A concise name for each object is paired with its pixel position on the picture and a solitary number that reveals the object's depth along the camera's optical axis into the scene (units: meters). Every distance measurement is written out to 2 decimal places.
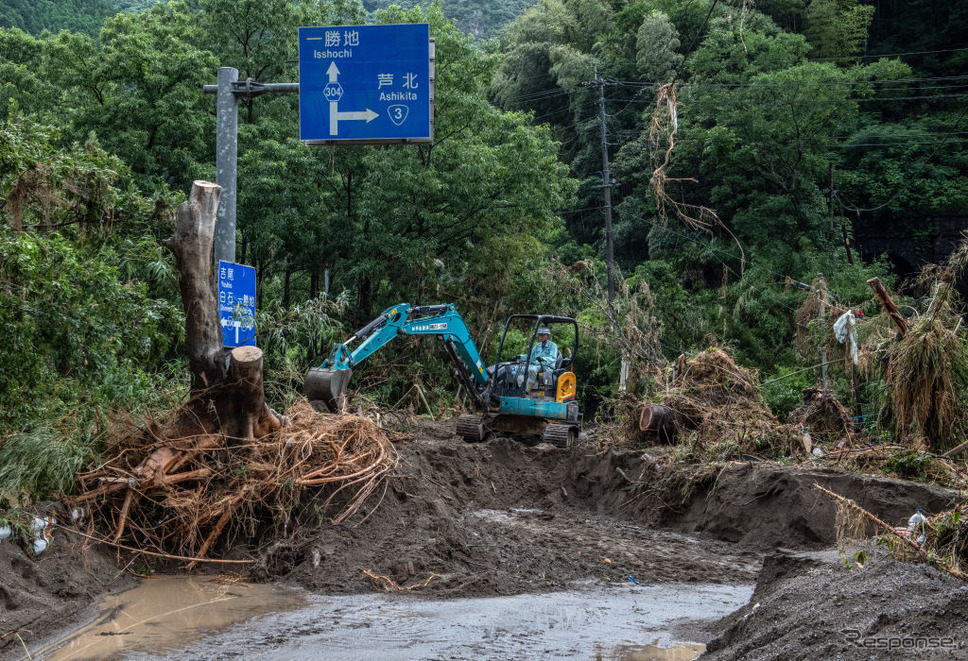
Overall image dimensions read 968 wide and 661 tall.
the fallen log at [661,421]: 15.12
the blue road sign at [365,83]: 11.92
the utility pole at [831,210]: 37.74
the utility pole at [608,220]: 30.59
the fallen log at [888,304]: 12.46
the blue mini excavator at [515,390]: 15.63
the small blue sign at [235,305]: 9.84
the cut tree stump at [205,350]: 9.18
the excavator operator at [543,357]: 16.42
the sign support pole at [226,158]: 10.34
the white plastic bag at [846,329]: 16.31
